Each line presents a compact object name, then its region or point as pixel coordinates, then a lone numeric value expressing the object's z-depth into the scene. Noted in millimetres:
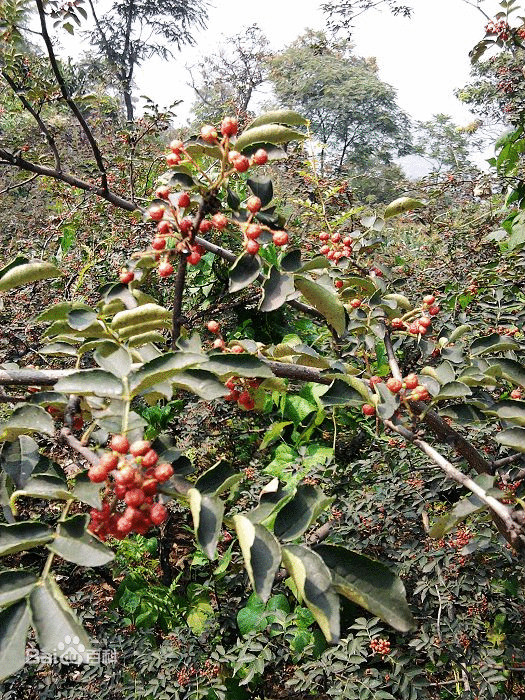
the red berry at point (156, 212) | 218
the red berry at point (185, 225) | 215
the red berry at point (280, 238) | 223
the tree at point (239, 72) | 12460
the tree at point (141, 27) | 12318
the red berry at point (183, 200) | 217
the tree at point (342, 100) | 15640
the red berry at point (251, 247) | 209
